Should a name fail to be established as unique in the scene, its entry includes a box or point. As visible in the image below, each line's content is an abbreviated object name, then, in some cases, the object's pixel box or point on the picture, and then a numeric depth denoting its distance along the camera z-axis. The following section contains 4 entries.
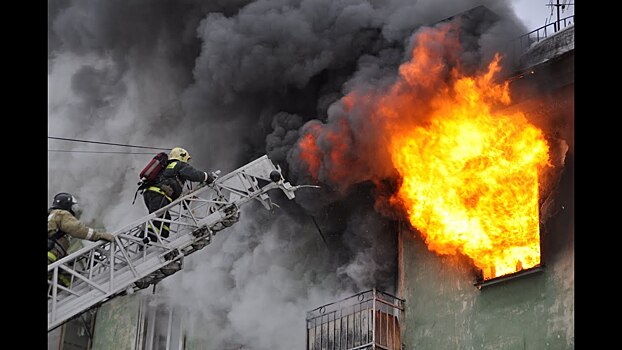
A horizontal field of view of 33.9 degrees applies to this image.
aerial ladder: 14.12
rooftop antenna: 17.28
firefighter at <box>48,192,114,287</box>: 14.14
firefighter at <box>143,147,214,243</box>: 15.59
